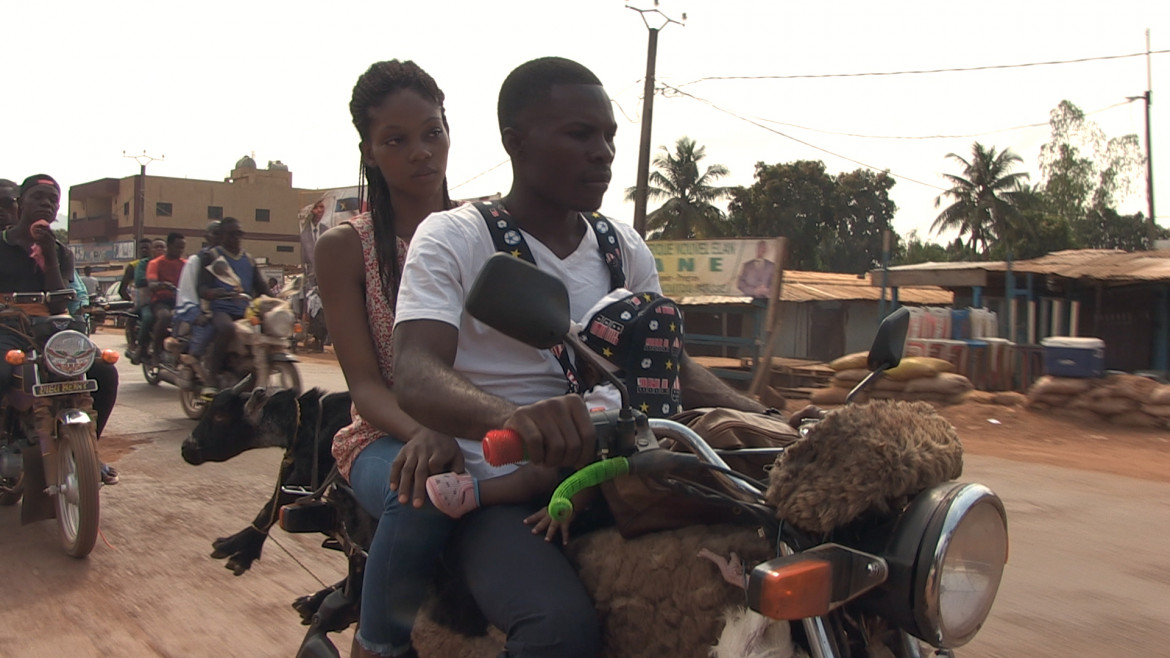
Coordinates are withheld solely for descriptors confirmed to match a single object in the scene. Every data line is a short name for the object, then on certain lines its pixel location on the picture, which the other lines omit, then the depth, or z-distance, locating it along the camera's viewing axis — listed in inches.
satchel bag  59.0
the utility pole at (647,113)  773.3
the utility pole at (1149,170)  1151.0
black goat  99.6
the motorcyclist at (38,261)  190.5
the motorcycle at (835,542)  48.9
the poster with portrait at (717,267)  469.4
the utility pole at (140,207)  1492.4
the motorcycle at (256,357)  309.1
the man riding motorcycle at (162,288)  397.7
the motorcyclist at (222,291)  328.5
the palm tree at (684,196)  1555.1
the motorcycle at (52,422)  169.8
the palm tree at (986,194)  1569.9
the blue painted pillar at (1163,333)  611.1
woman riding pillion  70.4
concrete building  1886.1
